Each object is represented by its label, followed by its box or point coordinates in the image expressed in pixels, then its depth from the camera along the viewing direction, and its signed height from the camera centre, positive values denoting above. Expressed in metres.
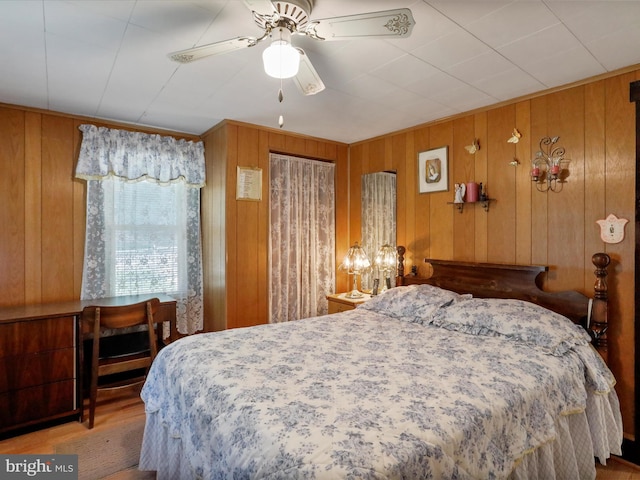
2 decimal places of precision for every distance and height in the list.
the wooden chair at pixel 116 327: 2.42 -0.61
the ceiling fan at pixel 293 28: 1.33 +0.85
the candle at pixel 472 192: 2.82 +0.38
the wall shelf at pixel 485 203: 2.79 +0.29
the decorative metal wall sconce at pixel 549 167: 2.41 +0.50
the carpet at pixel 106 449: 2.07 -1.33
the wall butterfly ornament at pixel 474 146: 2.86 +0.75
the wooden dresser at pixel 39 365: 2.32 -0.85
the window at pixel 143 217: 3.08 +0.23
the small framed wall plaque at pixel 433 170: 3.09 +0.62
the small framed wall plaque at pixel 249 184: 3.26 +0.53
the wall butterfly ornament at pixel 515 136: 2.60 +0.76
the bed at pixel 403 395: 1.11 -0.62
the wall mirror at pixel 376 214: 3.55 +0.26
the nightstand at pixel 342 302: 3.33 -0.61
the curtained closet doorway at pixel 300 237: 3.55 +0.03
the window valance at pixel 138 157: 3.03 +0.78
